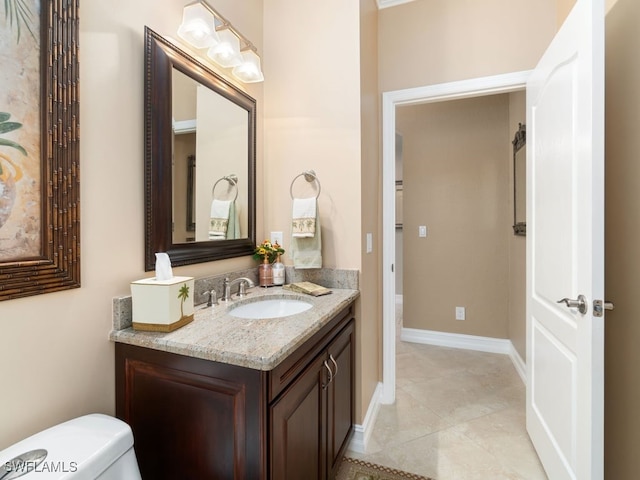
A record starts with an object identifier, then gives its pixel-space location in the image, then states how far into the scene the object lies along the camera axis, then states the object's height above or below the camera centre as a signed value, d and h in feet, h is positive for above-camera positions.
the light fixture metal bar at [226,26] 4.32 +3.11
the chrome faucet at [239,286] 4.87 -0.80
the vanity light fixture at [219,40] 4.19 +2.83
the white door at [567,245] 3.48 -0.13
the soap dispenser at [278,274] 5.80 -0.68
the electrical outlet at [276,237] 6.22 -0.01
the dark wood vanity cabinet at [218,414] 2.94 -1.79
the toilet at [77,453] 2.24 -1.64
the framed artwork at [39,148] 2.63 +0.79
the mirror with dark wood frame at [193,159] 3.91 +1.14
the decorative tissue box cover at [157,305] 3.38 -0.72
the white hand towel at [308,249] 5.57 -0.22
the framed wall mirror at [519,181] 7.76 +1.41
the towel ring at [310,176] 5.83 +1.11
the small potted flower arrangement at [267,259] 5.77 -0.42
